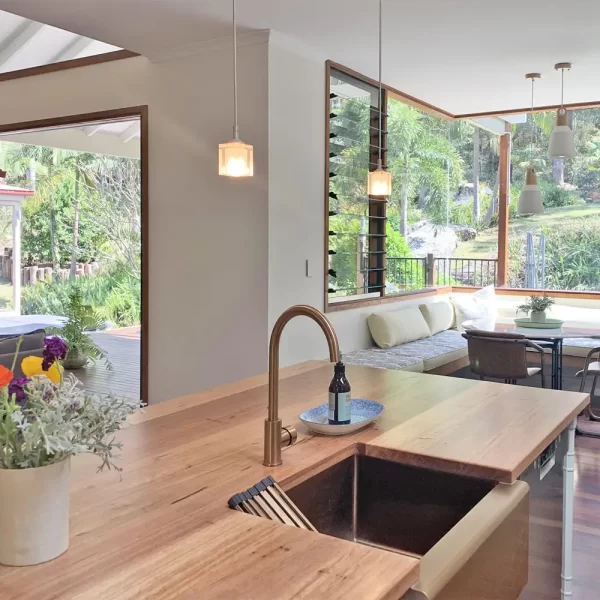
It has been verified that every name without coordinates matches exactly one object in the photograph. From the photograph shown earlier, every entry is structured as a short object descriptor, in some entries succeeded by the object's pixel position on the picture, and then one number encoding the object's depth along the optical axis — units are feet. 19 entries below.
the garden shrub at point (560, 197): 31.99
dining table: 15.63
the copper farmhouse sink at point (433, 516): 4.43
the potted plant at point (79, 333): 21.44
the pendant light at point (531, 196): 18.07
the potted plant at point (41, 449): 3.40
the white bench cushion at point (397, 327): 18.52
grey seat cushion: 16.44
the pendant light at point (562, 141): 16.92
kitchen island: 3.44
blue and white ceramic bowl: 6.12
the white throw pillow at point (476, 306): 22.85
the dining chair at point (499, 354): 15.06
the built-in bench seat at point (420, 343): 16.96
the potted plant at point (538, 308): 17.28
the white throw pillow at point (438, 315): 21.57
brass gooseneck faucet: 5.00
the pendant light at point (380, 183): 11.39
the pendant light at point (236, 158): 9.87
